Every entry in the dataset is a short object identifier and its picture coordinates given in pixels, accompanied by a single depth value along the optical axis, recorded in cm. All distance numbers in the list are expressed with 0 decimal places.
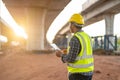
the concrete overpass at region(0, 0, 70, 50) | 1500
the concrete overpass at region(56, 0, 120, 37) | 1735
